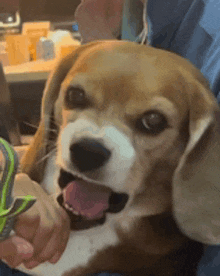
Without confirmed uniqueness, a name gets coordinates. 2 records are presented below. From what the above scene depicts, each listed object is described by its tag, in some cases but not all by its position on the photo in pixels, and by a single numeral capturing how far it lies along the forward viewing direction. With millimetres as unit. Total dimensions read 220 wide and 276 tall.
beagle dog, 399
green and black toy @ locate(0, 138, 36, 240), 350
